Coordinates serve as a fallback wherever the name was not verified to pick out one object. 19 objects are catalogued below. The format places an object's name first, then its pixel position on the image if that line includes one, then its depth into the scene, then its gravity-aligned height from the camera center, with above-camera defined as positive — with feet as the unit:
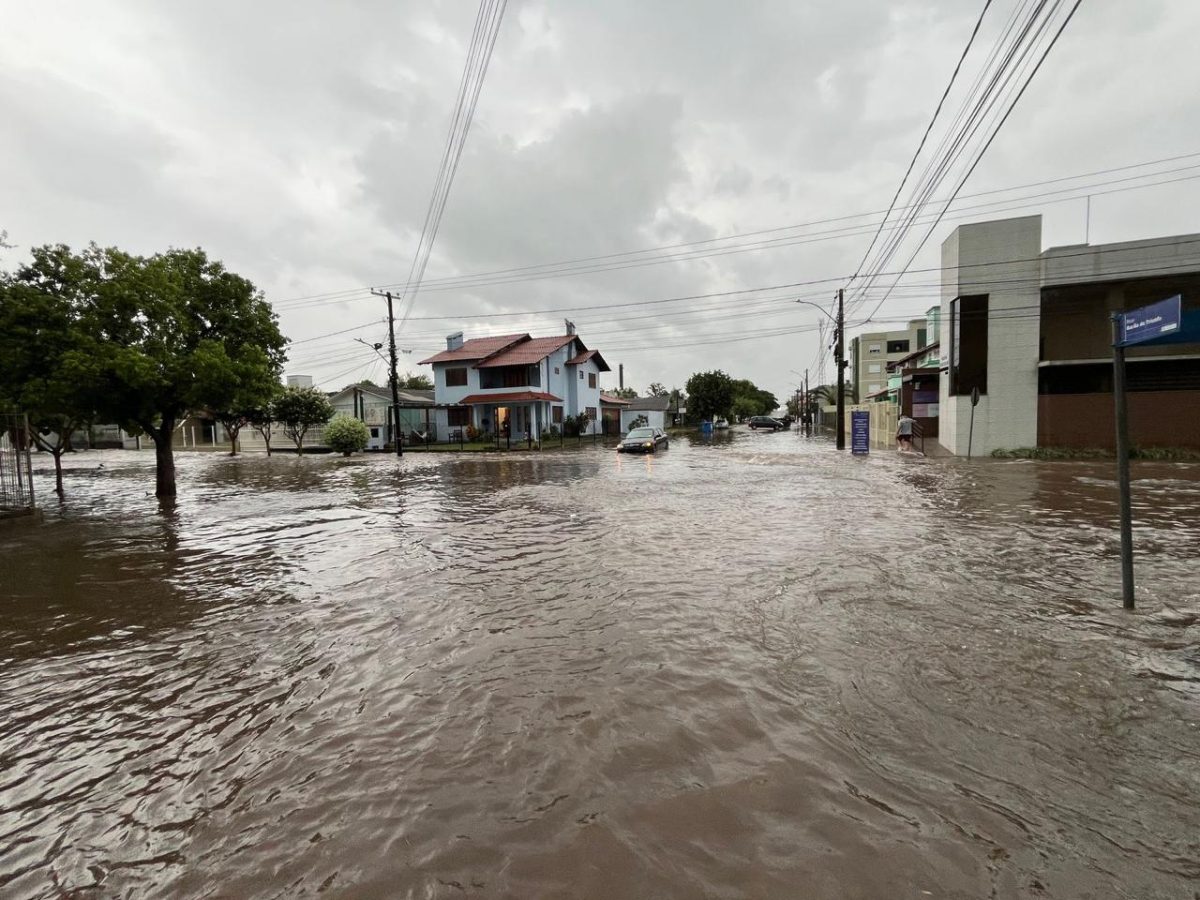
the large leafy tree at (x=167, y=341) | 41.55 +7.85
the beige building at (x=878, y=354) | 241.76 +30.41
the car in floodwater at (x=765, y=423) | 203.20 +0.71
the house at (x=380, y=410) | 129.59 +5.31
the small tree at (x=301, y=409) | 111.14 +4.98
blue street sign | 14.67 +2.72
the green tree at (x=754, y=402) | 313.12 +16.52
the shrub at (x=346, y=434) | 103.76 -0.31
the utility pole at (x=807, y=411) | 174.60 +4.79
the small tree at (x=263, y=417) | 110.98 +3.41
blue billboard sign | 85.76 -1.70
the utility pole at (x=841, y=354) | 95.03 +11.99
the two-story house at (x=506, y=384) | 127.85 +11.05
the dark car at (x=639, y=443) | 100.12 -2.87
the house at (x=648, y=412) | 199.82 +5.98
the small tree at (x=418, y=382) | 274.16 +25.62
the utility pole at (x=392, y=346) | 100.37 +15.68
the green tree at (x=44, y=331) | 40.11 +7.89
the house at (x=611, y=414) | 170.81 +4.28
